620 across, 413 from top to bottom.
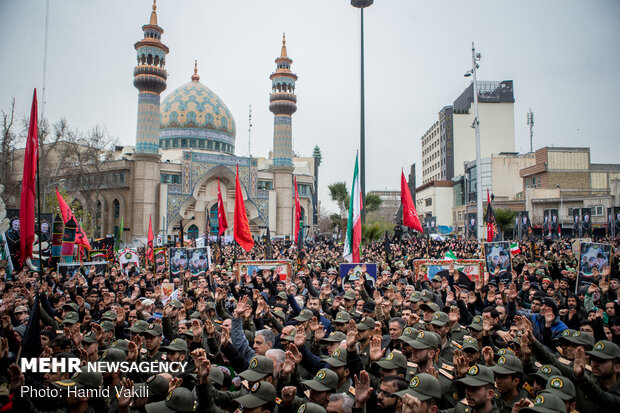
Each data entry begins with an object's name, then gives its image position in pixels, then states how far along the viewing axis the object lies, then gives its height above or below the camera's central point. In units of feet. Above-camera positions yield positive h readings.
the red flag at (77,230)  45.91 +0.25
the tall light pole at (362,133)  93.56 +20.59
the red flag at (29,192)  21.89 +1.87
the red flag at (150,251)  59.66 -2.69
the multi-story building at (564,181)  139.85 +16.75
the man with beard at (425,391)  11.07 -3.93
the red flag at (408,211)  47.65 +2.30
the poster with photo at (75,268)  39.96 -3.36
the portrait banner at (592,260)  33.71 -1.96
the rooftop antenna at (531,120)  199.00 +49.68
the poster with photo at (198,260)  41.16 -2.61
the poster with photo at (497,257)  40.81 -2.15
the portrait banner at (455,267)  39.99 -3.01
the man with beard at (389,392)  11.86 -4.18
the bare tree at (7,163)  75.68 +11.95
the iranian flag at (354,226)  39.73 +0.58
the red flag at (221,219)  55.48 +1.55
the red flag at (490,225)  58.08 +1.05
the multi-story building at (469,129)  204.33 +49.33
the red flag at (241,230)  46.08 +0.17
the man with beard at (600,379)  12.39 -4.09
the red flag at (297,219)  58.28 +1.69
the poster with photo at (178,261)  40.57 -2.67
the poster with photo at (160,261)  48.05 -3.17
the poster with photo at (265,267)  42.34 -3.31
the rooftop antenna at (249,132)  216.00 +47.66
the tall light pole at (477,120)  72.33 +18.34
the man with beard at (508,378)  12.75 -4.09
